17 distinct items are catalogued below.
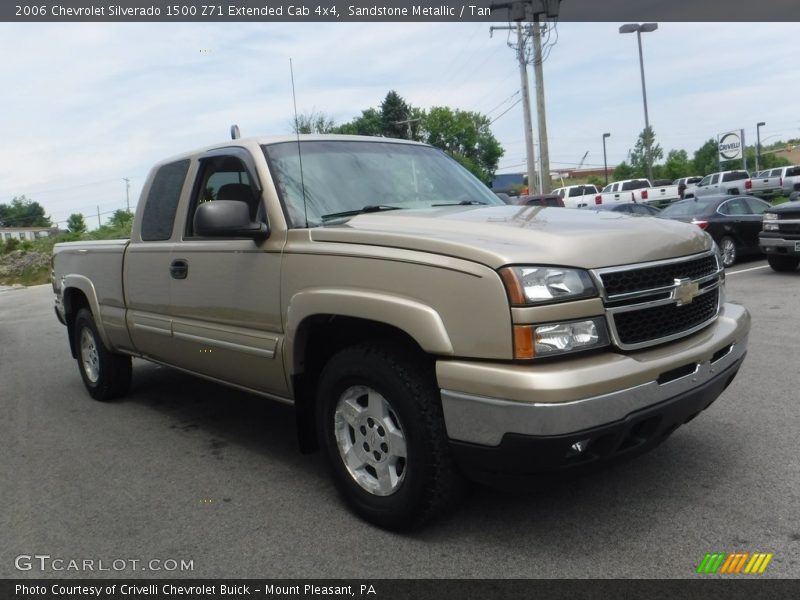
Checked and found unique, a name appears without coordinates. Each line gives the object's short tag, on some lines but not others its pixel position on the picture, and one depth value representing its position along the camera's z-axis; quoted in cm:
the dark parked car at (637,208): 1617
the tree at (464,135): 6638
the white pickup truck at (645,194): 3475
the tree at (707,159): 7740
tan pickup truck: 268
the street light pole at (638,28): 3312
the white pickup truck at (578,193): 3562
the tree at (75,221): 7303
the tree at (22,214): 8688
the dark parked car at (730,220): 1343
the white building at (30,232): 9400
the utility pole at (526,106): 2556
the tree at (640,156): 8731
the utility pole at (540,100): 2122
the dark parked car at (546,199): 1697
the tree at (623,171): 8488
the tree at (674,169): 7463
